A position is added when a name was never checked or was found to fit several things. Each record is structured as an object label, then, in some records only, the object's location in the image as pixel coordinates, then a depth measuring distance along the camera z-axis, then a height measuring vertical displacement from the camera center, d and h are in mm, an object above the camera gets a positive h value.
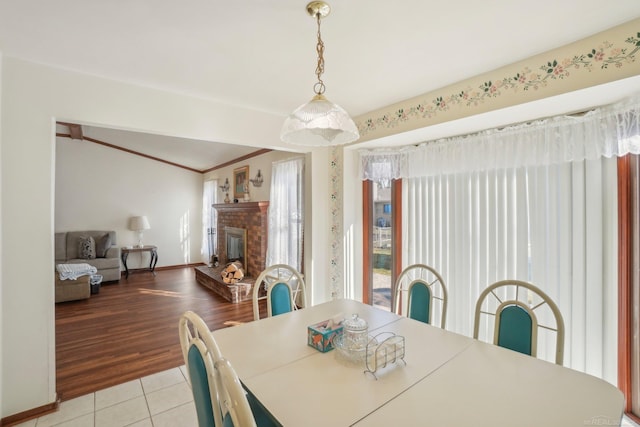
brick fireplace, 4934 -219
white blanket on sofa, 4426 -905
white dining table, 1001 -694
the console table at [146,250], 6274 -932
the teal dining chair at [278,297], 2150 -627
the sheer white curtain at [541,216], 1925 -12
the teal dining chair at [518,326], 1509 -614
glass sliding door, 3311 -318
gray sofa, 5508 -768
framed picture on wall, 5679 +623
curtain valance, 1816 +536
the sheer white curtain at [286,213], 4199 +0
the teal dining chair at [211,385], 722 -505
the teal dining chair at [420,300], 2061 -625
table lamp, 6492 -237
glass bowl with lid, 1365 -627
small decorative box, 1481 -627
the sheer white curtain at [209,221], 7121 -208
